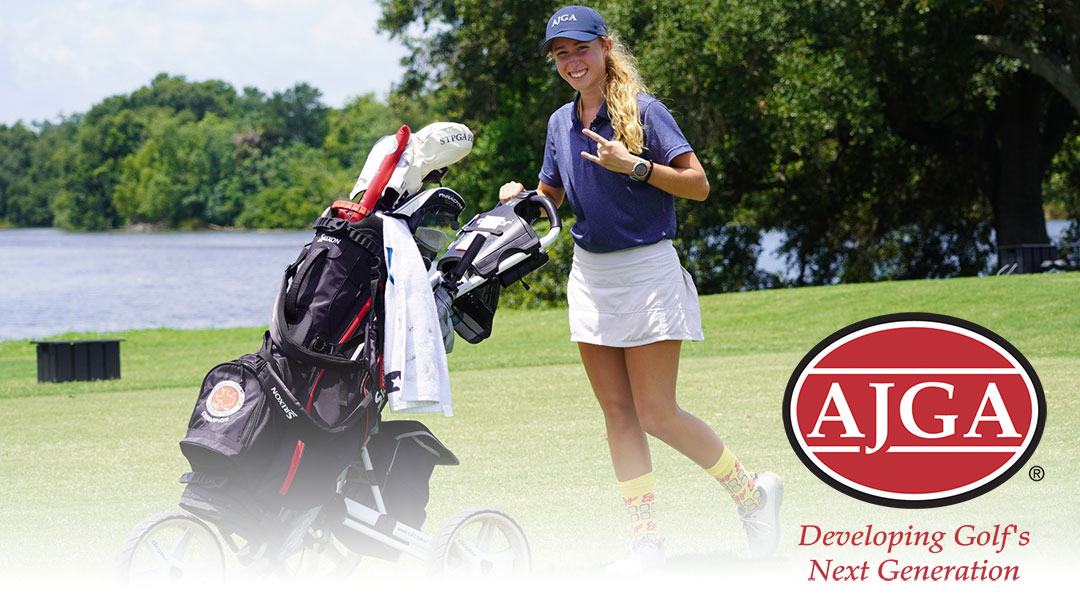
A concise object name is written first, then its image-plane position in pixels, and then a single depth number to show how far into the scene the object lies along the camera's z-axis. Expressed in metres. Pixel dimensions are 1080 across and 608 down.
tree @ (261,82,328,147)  129.38
